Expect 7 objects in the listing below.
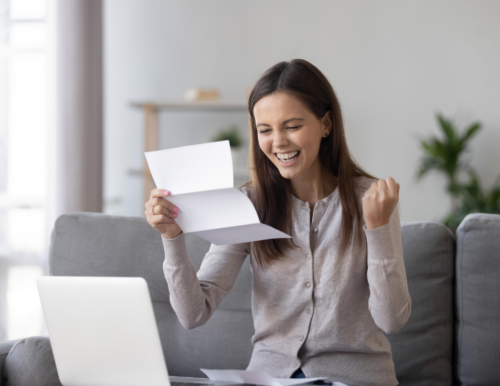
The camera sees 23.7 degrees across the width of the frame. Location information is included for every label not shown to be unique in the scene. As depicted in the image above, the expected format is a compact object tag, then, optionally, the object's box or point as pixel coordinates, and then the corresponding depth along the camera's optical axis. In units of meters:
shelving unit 5.38
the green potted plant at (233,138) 5.55
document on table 2.28
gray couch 2.67
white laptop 2.13
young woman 2.43
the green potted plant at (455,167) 5.48
